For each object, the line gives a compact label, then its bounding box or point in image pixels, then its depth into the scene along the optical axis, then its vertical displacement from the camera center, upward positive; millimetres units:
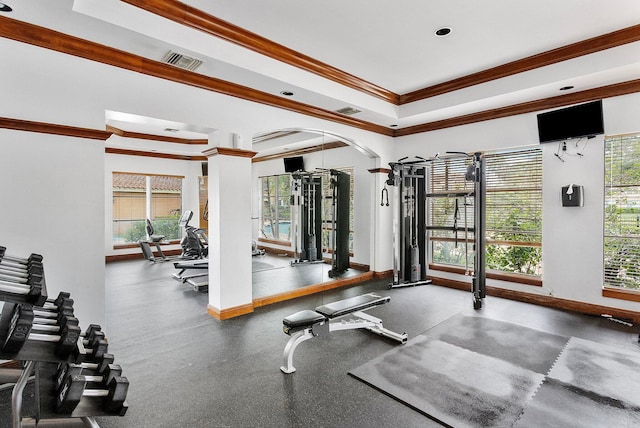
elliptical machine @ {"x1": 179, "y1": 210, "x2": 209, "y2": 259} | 6453 -700
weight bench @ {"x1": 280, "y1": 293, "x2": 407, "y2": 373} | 2660 -1014
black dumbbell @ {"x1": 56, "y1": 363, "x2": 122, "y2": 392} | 1554 -840
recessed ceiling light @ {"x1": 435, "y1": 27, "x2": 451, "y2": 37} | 3051 +1724
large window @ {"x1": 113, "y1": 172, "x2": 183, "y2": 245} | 8016 +185
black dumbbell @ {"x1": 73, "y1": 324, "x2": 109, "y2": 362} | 1761 -761
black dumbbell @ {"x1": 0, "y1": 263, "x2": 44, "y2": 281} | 1462 -284
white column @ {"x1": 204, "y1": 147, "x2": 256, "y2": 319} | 3779 -239
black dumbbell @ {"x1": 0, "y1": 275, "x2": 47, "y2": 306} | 1248 -309
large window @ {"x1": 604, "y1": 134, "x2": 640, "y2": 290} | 3779 -73
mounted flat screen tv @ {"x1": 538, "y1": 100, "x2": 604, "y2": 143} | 3807 +1072
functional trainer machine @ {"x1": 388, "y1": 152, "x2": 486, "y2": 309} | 5133 -125
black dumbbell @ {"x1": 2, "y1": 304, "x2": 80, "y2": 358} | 1214 -479
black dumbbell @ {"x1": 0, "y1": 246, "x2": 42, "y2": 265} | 1691 -255
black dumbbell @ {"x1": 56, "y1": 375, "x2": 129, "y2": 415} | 1432 -866
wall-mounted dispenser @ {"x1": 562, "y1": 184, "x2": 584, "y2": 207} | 4023 +150
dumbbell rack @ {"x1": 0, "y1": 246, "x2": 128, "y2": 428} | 1265 -767
